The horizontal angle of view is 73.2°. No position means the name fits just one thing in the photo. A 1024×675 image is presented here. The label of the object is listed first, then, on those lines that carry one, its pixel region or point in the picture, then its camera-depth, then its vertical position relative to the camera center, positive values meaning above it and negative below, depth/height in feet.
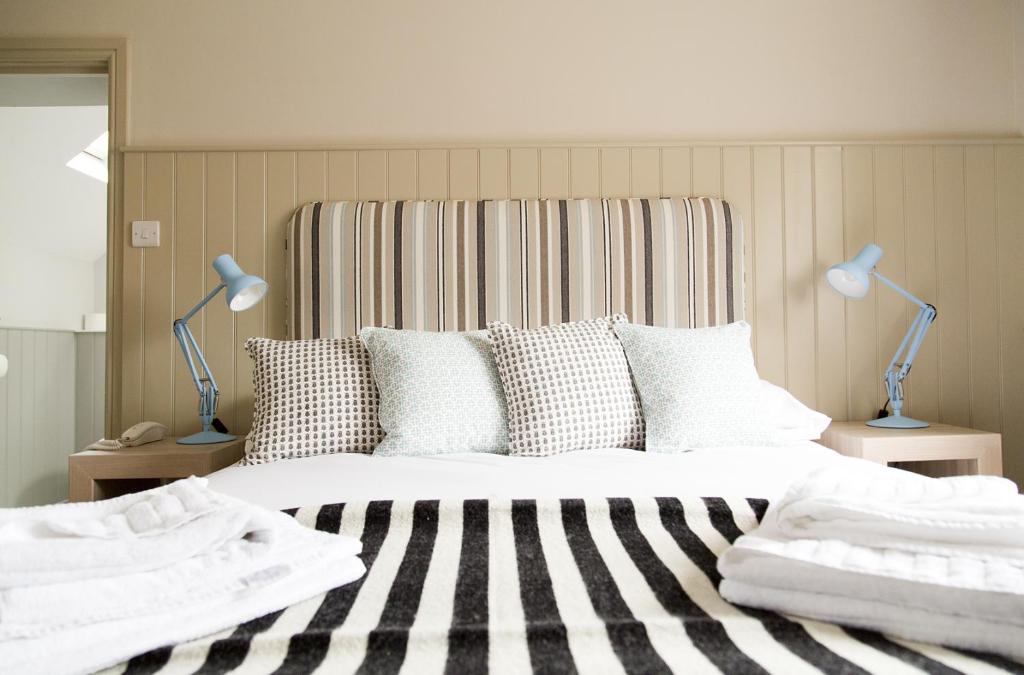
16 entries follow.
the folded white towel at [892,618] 2.07 -0.88
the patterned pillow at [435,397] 5.92 -0.43
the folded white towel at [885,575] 2.11 -0.76
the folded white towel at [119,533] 2.31 -0.68
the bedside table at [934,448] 6.82 -1.03
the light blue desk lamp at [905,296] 7.37 +0.37
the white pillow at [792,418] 6.70 -0.72
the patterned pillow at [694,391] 5.89 -0.39
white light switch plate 8.15 +1.38
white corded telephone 6.93 -0.91
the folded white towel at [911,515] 2.35 -0.61
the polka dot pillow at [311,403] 6.01 -0.48
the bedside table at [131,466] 6.71 -1.13
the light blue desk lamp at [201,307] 7.09 +0.30
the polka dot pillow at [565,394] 5.92 -0.41
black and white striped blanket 2.06 -0.93
